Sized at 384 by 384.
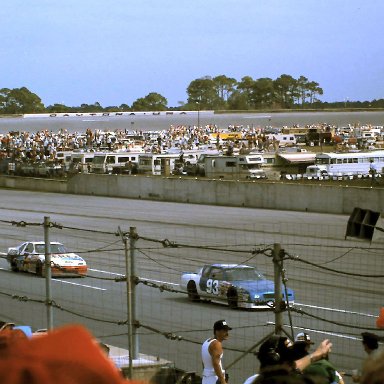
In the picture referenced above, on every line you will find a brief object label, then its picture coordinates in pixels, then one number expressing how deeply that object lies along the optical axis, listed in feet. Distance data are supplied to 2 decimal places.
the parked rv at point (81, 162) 397.74
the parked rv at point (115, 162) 401.49
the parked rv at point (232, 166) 359.46
